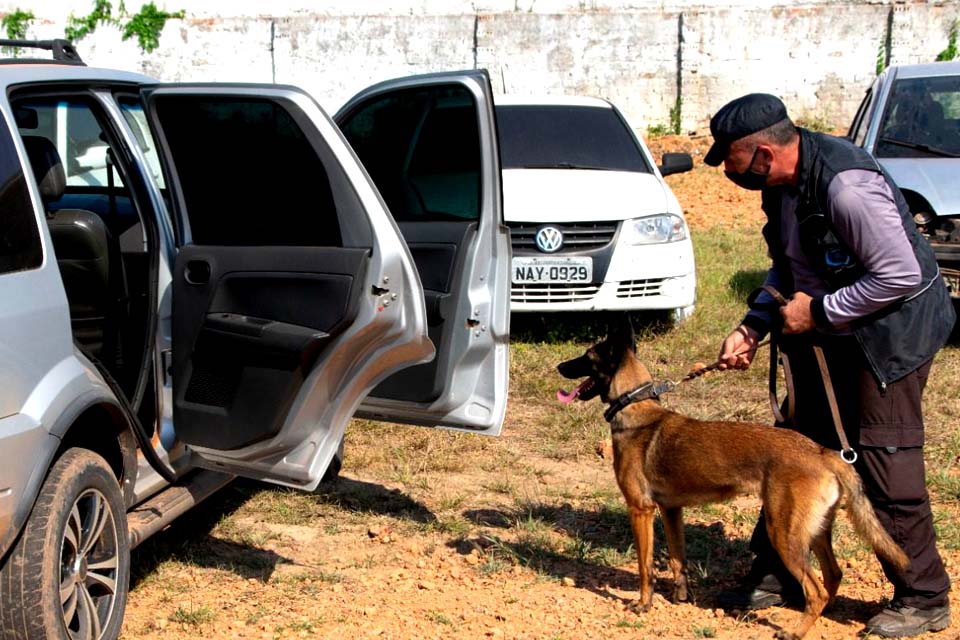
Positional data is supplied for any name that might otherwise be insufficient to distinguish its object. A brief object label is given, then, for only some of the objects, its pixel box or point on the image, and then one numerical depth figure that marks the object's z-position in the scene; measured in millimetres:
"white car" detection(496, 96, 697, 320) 7809
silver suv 3244
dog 3725
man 3570
